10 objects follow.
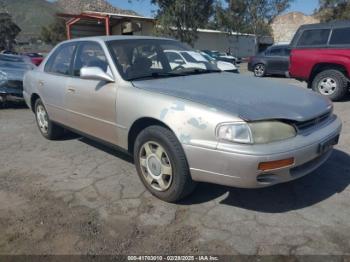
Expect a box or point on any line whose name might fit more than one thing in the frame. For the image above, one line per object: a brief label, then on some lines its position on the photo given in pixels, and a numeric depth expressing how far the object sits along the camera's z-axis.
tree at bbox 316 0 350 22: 32.09
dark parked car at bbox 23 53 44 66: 22.33
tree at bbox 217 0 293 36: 33.31
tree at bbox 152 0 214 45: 20.88
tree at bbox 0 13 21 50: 50.97
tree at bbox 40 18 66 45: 56.00
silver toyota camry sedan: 2.87
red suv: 8.00
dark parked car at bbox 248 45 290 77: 15.27
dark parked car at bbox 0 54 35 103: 8.66
